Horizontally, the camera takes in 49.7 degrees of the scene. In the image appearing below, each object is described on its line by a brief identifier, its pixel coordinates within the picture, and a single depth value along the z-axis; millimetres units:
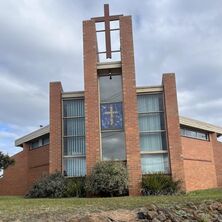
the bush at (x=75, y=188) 11758
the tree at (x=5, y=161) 12178
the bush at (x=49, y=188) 11777
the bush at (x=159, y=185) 11501
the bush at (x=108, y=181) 11472
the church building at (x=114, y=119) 12462
